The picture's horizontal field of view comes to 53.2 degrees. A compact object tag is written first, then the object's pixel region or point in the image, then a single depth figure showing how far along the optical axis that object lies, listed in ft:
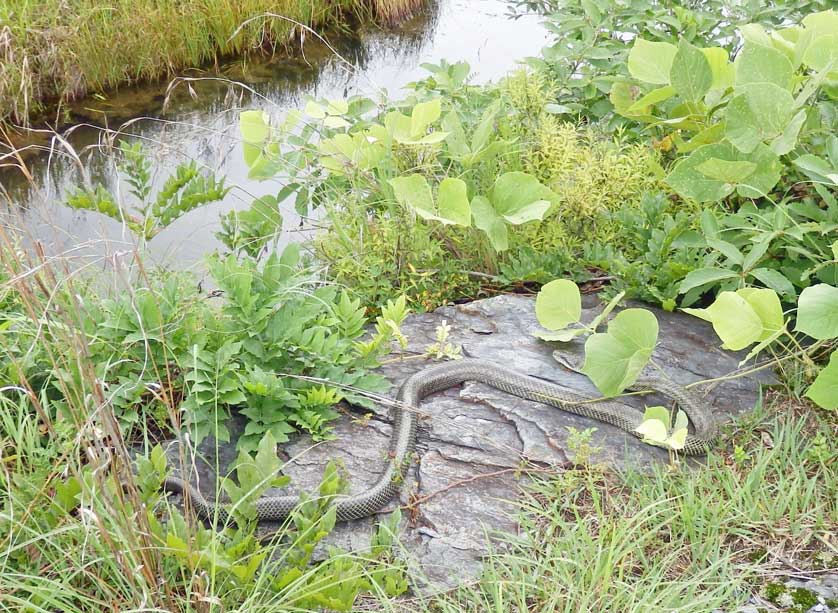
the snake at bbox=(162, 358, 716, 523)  8.95
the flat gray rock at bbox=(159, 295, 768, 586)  8.86
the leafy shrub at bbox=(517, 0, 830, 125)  15.38
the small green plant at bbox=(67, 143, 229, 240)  12.25
